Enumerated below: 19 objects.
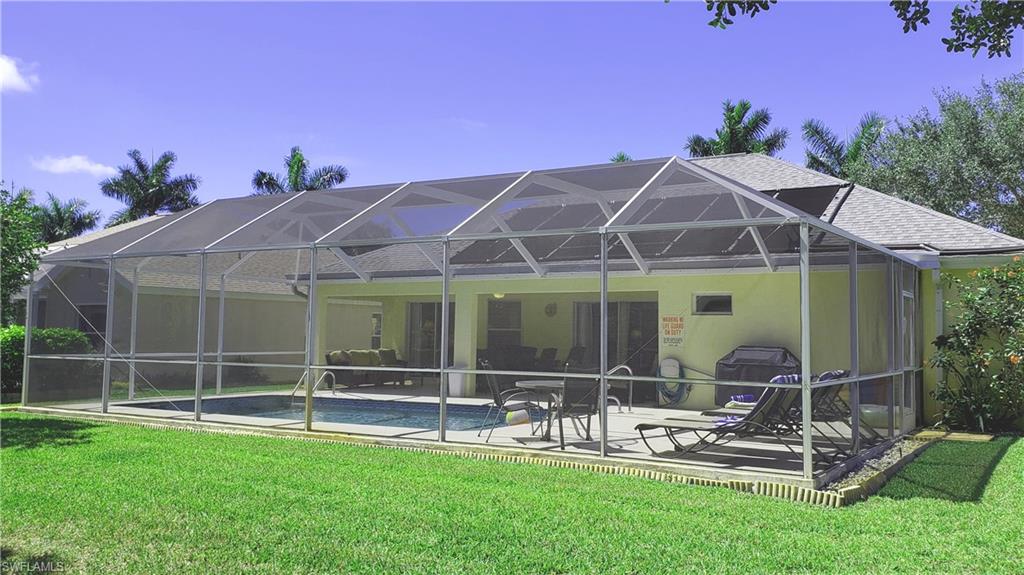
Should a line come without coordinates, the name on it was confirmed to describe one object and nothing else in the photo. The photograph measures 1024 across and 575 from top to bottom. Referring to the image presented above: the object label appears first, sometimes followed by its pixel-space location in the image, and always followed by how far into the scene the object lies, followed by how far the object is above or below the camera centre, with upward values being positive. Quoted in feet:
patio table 28.66 -2.04
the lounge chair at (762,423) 23.43 -2.59
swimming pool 34.24 -3.91
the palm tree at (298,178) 114.83 +22.92
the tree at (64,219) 120.47 +16.75
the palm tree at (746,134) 102.22 +27.49
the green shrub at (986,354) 34.01 -0.45
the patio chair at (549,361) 34.29 -1.16
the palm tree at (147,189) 115.14 +20.75
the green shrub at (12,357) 47.39 -2.04
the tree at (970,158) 72.64 +18.18
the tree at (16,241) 32.37 +3.55
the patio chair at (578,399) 28.66 -2.35
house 27.89 +1.39
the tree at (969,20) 12.99 +5.76
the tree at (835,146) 95.14 +24.73
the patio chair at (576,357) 33.96 -0.96
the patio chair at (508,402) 30.30 -2.72
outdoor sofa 38.78 -1.89
